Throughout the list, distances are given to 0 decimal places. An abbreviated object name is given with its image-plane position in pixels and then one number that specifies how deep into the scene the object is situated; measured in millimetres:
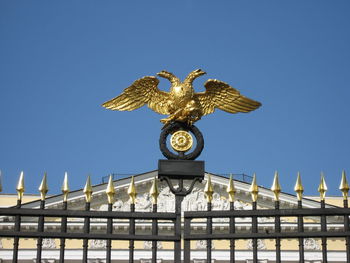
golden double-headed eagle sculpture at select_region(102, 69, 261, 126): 10715
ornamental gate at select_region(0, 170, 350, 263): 10135
